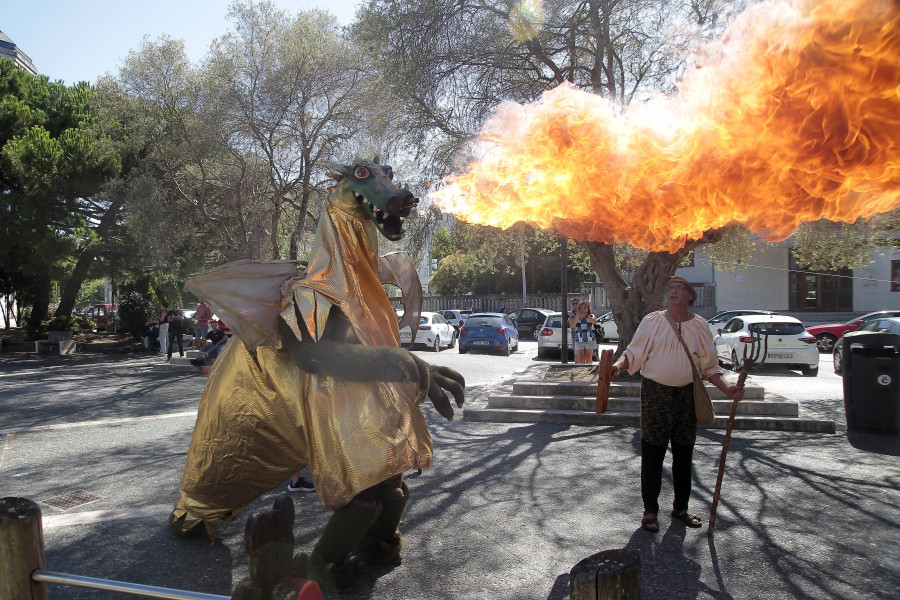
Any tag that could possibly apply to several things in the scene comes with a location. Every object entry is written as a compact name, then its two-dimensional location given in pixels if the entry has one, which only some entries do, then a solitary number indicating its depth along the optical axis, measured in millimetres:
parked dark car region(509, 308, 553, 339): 26312
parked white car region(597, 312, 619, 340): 23172
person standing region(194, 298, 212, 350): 15484
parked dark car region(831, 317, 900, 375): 12541
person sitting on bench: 11091
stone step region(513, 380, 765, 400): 8250
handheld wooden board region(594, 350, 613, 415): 4270
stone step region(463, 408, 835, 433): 7422
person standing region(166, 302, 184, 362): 17062
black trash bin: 7141
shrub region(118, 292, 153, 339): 22234
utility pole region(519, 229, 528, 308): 13083
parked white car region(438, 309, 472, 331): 30752
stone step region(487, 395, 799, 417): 7777
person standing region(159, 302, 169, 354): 17928
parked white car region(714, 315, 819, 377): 13523
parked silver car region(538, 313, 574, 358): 17859
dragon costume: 2770
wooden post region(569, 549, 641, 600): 1690
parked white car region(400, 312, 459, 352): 21188
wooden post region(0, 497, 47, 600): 2316
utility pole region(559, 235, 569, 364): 11594
